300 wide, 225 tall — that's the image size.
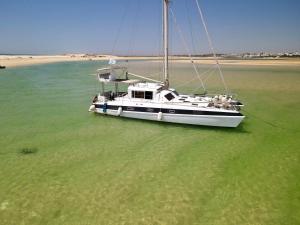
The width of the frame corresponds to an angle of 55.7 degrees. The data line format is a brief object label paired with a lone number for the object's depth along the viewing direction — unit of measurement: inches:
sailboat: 737.6
